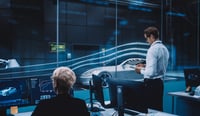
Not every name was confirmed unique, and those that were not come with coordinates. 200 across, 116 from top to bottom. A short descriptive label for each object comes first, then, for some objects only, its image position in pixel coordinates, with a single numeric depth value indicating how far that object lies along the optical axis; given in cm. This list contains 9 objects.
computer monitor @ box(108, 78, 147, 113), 203
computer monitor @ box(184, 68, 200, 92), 328
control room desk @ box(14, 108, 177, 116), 236
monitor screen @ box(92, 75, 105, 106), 240
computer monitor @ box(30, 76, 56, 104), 235
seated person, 156
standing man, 290
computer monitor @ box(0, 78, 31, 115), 220
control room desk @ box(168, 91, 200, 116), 336
